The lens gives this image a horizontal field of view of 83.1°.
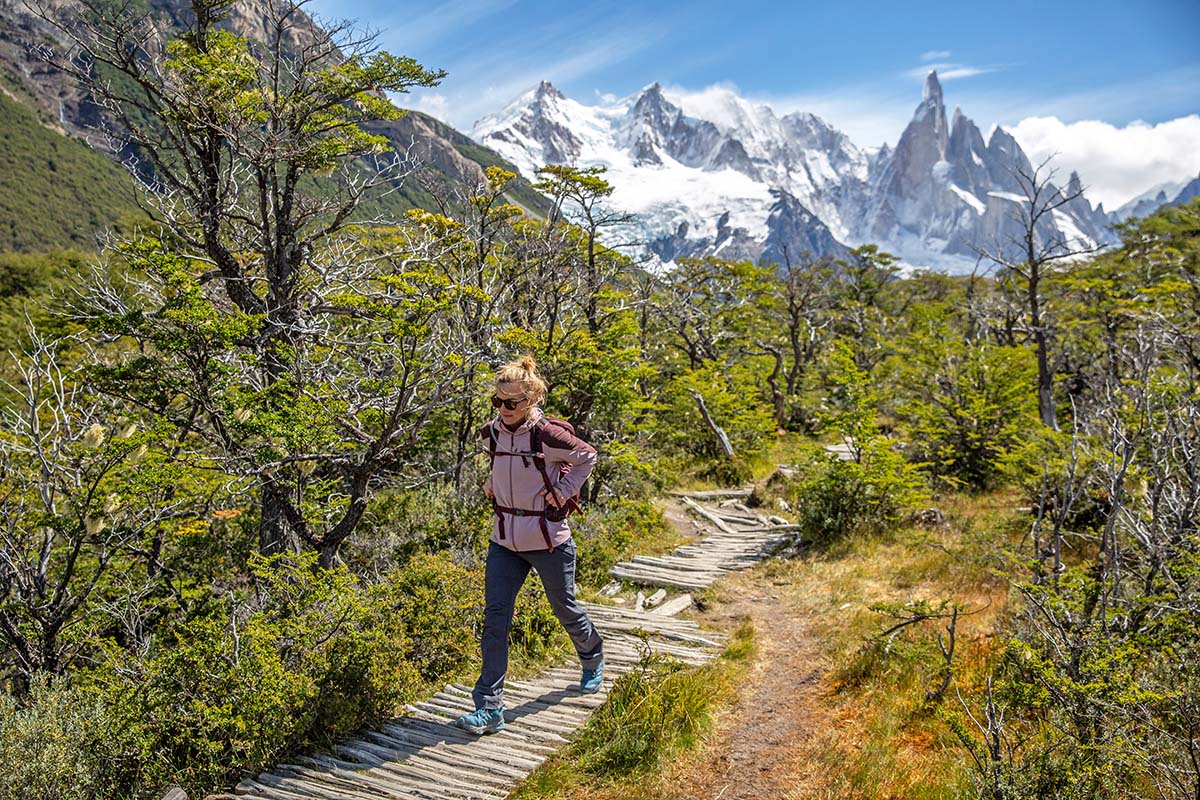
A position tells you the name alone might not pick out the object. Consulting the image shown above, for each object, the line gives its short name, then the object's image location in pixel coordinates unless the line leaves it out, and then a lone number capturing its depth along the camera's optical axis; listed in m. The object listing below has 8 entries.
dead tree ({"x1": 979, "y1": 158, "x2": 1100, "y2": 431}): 9.87
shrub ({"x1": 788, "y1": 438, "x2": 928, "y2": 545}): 9.18
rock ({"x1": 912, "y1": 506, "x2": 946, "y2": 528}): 9.57
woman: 4.14
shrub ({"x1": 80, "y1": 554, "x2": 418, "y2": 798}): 4.07
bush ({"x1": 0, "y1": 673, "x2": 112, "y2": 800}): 3.84
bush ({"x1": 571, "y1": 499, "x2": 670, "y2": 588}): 8.12
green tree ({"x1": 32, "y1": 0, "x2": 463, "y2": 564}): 6.29
